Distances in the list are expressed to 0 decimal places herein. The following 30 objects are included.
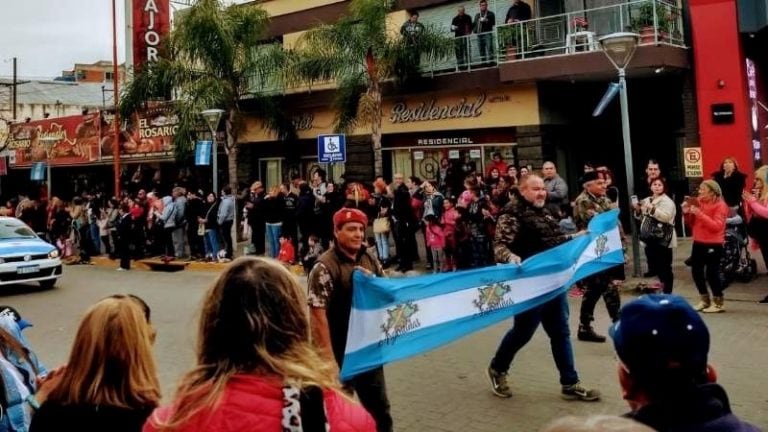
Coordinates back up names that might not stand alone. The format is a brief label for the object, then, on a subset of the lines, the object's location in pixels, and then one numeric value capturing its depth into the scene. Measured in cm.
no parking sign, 1525
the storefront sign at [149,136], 2682
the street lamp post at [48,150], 3309
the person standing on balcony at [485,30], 1905
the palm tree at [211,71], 2065
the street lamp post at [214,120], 1864
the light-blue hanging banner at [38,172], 3134
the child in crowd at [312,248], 1547
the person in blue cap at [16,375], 363
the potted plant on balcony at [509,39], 1793
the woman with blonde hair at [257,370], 212
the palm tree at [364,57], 1880
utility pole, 4588
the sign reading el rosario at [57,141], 3111
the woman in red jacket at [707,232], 930
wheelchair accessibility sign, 1623
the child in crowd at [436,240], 1420
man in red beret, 482
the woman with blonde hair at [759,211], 998
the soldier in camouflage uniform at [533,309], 618
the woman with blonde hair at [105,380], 280
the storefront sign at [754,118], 1658
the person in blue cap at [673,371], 222
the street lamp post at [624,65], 1189
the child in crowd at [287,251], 1627
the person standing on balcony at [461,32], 1938
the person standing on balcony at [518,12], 1820
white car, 1473
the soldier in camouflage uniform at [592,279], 806
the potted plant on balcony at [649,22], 1599
